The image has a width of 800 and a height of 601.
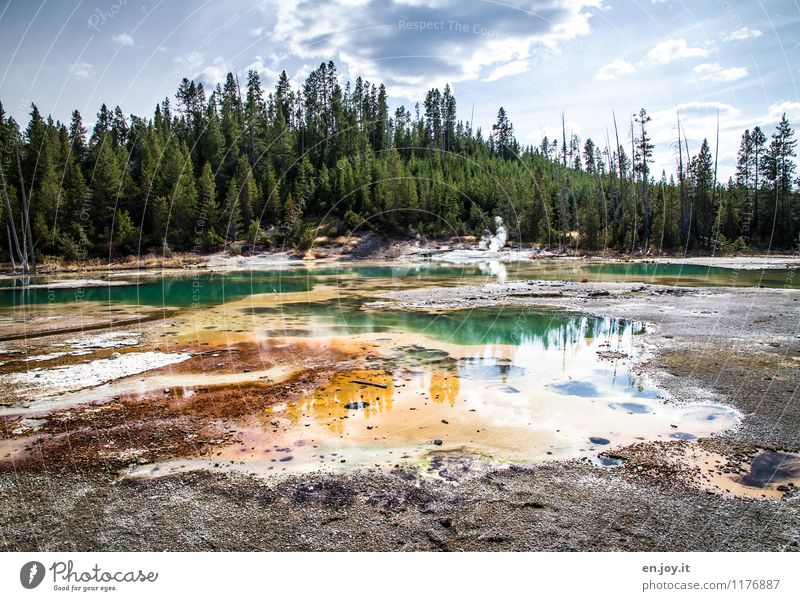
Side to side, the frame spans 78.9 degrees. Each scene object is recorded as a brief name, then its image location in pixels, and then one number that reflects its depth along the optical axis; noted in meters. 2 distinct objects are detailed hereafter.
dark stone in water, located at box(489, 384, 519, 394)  12.84
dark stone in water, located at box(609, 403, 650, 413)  11.12
